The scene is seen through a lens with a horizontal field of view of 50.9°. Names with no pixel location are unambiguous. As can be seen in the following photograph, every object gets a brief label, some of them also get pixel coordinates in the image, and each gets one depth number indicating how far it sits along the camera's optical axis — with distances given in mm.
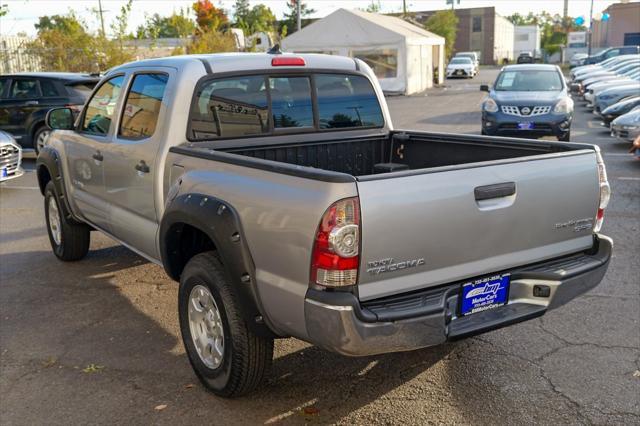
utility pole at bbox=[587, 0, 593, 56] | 55719
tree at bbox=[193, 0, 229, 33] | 60956
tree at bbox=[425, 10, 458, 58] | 62031
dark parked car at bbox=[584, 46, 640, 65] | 40375
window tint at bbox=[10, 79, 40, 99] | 13102
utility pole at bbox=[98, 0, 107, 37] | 23562
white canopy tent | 30156
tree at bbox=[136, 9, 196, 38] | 30042
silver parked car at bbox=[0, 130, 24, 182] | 10078
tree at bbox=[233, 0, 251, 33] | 91938
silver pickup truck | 3053
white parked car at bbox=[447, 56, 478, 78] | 47625
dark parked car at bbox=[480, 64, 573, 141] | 13539
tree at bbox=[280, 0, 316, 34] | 73250
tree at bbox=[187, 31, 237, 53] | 29462
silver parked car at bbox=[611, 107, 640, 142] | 12555
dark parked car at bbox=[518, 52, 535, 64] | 64750
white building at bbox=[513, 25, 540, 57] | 104750
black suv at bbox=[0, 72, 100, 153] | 12852
